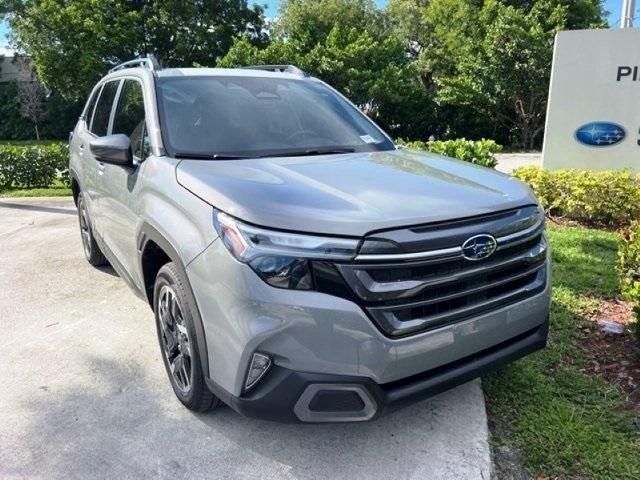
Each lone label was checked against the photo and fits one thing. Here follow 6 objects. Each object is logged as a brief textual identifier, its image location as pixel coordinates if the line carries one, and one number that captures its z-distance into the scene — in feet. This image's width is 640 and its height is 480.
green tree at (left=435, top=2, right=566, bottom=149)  66.95
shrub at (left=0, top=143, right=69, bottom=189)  36.76
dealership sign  22.53
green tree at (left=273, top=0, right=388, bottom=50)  83.05
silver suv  6.89
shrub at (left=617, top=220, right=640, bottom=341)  10.89
